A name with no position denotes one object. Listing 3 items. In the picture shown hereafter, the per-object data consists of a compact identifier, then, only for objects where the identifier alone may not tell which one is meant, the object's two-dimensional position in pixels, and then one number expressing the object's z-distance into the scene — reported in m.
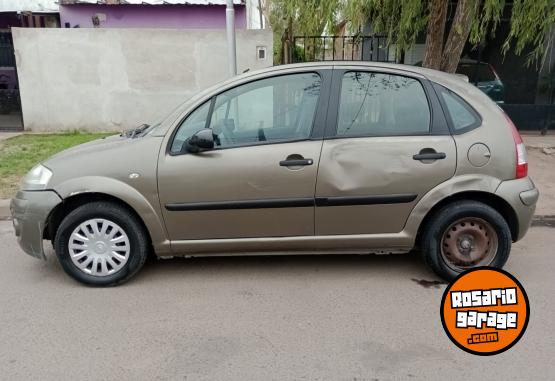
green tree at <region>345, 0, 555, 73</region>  6.23
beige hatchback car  3.50
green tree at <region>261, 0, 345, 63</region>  6.53
